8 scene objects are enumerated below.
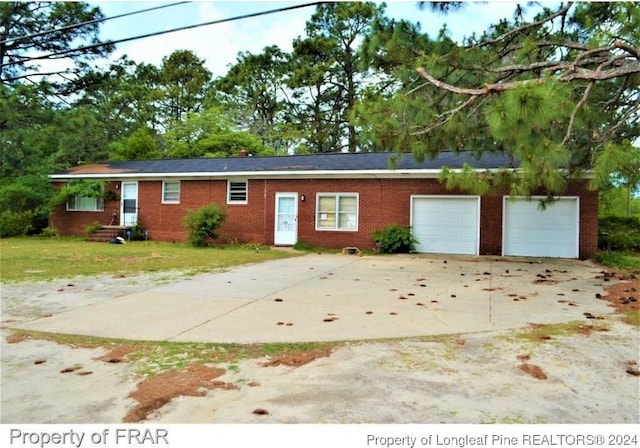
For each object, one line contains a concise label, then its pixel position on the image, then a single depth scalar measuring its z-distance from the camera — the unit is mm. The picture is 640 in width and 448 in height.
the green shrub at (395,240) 14602
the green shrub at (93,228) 18391
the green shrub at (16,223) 18844
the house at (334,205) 13797
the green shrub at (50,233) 19484
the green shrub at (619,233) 15711
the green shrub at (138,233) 18162
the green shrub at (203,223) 15984
